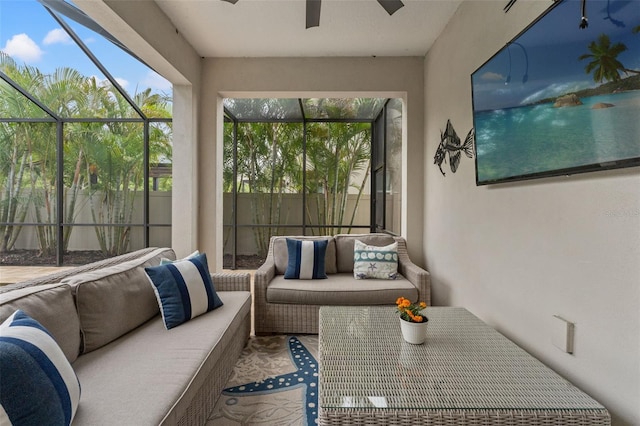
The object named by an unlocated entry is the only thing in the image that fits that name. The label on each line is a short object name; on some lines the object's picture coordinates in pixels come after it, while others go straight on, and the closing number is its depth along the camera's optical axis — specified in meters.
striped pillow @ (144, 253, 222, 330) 1.82
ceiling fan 1.74
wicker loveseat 2.60
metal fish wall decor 2.28
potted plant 1.48
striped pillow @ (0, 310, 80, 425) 0.84
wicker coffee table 1.01
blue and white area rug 1.66
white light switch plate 1.31
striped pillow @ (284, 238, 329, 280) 2.93
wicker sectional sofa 1.13
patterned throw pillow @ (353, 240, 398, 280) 2.93
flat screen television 1.01
